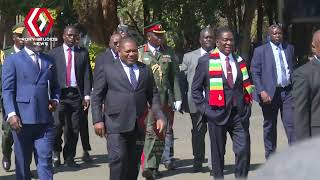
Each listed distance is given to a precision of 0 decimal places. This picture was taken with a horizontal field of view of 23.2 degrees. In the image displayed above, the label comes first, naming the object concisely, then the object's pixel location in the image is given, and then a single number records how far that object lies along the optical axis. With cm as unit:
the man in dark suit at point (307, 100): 659
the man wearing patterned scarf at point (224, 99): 859
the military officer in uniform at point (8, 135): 1018
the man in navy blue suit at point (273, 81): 1004
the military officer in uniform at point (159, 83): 950
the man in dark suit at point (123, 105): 749
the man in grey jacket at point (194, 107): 1026
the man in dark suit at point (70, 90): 1066
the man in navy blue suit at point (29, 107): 812
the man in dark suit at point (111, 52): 970
